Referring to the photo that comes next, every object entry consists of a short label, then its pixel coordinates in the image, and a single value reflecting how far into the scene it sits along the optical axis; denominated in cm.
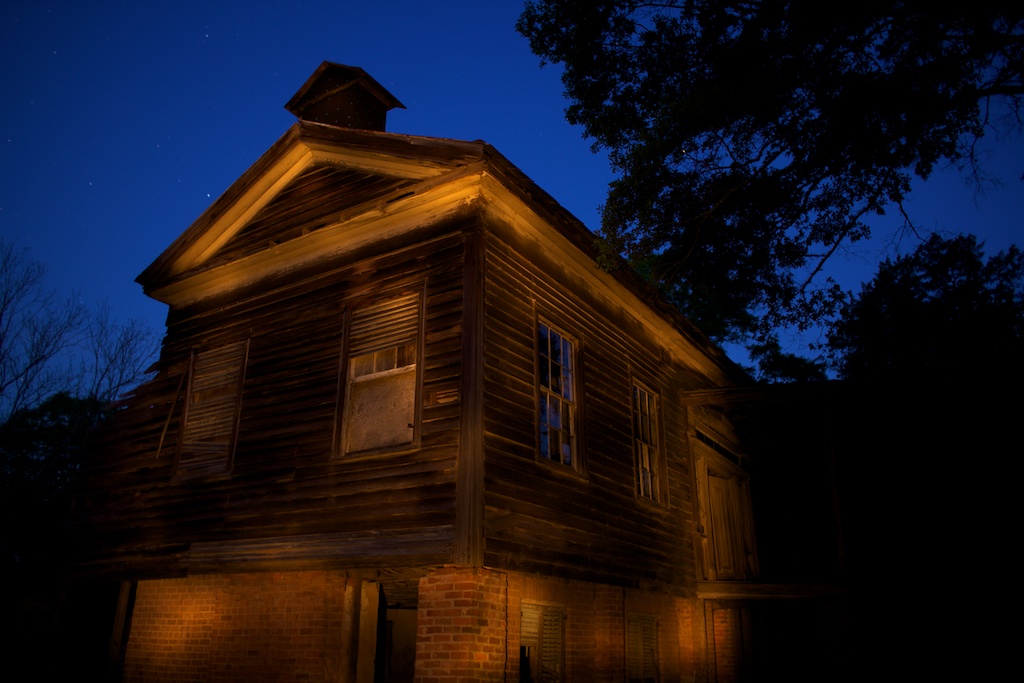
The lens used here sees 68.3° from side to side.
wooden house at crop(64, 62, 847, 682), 837
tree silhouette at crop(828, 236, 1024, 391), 2452
